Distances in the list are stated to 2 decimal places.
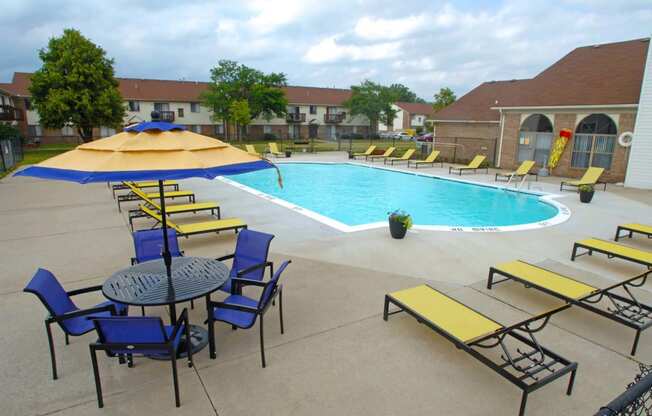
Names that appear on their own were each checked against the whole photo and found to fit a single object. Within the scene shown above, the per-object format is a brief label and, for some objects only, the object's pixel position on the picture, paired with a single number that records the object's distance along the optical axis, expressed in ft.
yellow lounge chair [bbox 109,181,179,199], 41.15
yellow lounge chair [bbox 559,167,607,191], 47.57
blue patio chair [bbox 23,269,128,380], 11.73
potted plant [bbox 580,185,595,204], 40.50
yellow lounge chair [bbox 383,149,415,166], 79.98
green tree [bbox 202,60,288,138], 139.13
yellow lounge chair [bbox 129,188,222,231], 30.15
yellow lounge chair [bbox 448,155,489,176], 65.82
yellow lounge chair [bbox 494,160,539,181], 55.36
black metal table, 12.34
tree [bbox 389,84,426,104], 323.45
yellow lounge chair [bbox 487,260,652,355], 14.65
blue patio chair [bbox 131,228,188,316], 17.51
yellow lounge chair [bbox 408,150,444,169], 74.86
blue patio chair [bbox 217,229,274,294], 16.92
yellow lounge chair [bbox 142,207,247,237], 25.84
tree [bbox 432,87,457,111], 153.07
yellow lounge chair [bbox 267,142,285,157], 92.70
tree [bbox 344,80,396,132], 175.22
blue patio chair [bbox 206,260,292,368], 12.70
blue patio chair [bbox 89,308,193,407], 10.35
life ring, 53.72
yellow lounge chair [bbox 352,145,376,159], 88.02
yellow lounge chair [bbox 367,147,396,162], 82.77
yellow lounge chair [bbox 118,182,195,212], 36.38
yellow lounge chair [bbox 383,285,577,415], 11.43
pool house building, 54.90
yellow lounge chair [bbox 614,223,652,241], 26.86
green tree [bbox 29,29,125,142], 96.02
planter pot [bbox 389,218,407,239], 26.94
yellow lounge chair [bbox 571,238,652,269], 20.74
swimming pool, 38.96
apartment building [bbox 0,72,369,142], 126.93
